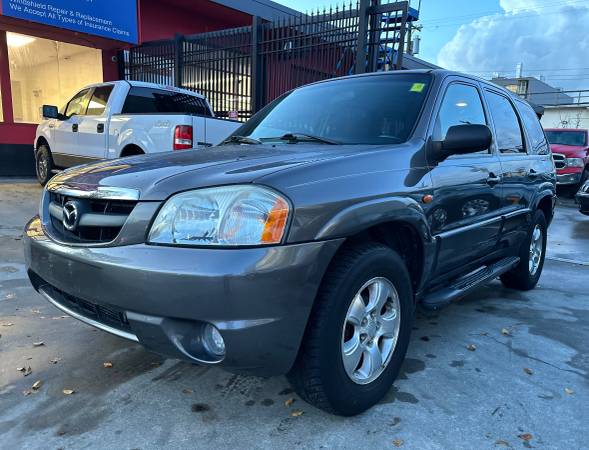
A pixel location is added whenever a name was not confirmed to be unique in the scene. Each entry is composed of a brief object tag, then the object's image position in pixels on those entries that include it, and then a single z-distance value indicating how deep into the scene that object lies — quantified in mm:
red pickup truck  12977
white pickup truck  6223
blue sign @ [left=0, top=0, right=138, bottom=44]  9203
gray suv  1900
